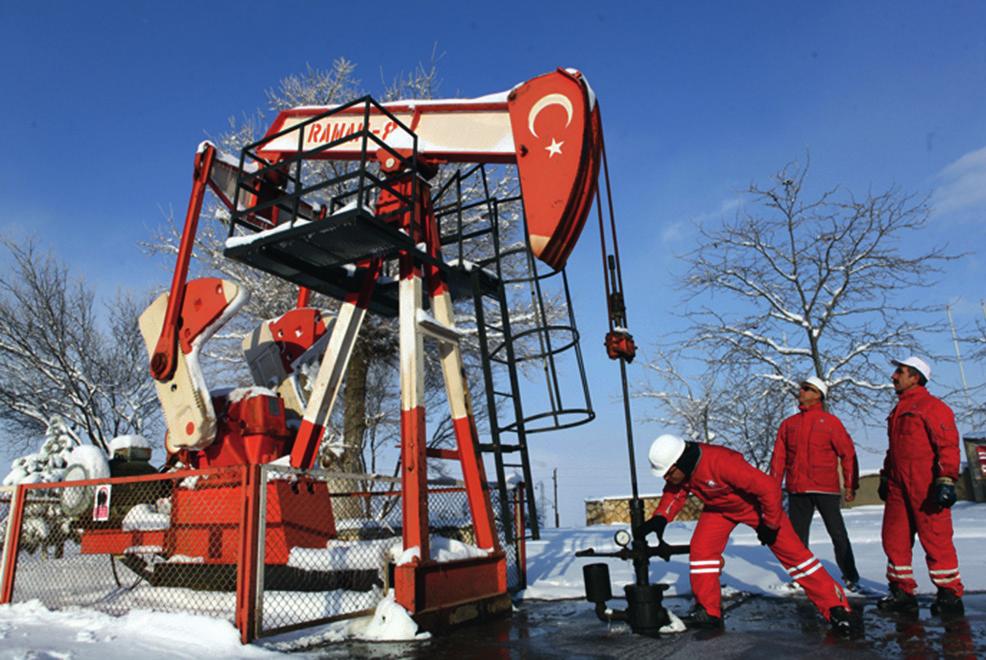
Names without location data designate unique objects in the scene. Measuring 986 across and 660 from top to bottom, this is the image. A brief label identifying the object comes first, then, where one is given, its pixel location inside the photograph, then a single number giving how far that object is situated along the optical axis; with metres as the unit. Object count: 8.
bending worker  5.10
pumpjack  6.18
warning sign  7.21
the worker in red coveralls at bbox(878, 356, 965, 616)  5.53
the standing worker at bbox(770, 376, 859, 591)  6.71
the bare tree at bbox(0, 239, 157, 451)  20.55
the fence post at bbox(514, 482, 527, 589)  7.84
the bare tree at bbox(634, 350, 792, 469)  19.08
